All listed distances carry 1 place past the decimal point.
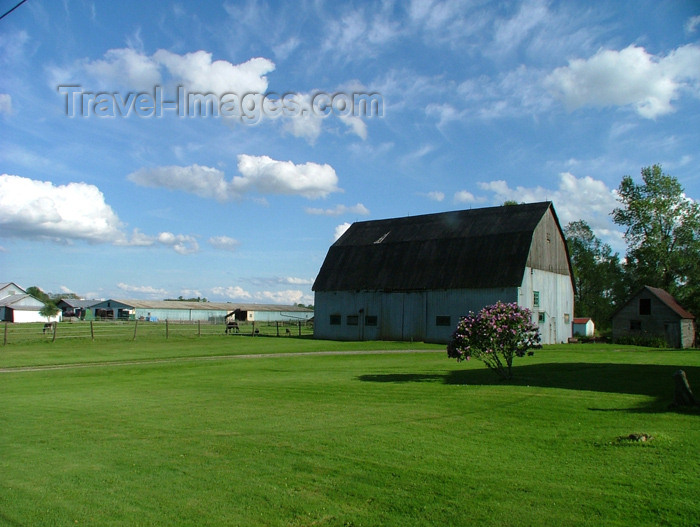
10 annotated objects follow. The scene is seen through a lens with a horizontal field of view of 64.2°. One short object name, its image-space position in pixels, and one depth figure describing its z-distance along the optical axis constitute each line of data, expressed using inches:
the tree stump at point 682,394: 418.0
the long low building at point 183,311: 4407.0
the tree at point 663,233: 2326.5
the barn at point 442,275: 1625.2
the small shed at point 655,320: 2079.2
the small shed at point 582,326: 2829.7
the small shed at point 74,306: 4719.5
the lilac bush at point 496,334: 607.5
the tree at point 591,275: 3038.9
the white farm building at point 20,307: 3789.4
